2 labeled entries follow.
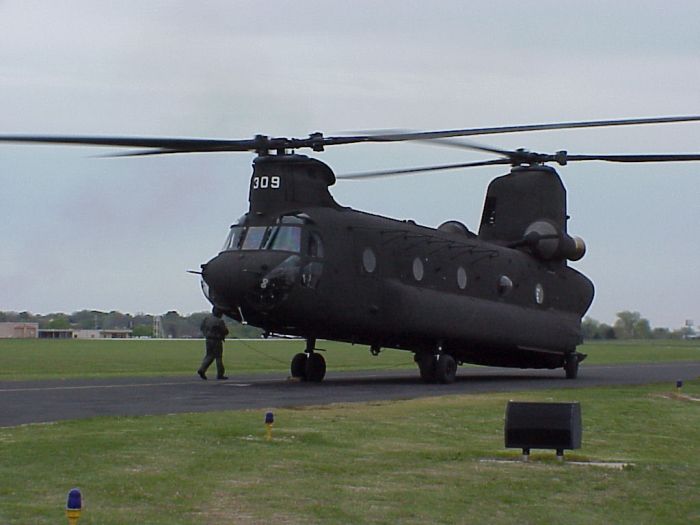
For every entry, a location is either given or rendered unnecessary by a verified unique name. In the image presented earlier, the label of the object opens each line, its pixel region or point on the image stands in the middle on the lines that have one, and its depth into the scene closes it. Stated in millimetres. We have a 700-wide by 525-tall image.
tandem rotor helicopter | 29781
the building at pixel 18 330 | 162250
